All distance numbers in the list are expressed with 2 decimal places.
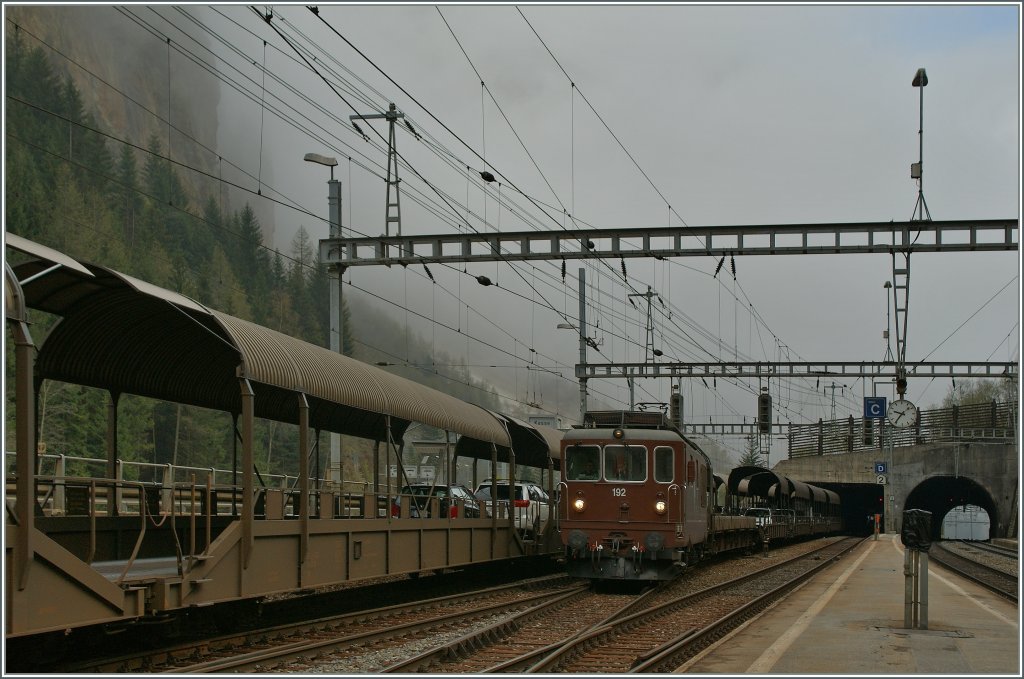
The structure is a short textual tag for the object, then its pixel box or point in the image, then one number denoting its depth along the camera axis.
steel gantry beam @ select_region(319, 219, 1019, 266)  25.61
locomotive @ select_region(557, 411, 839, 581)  21.02
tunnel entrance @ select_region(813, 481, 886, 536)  87.80
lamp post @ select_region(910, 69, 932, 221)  26.72
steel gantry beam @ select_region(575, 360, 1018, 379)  41.94
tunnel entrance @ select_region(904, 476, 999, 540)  71.88
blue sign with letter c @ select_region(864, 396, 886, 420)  31.58
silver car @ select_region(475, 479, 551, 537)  26.28
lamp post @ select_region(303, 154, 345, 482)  23.88
